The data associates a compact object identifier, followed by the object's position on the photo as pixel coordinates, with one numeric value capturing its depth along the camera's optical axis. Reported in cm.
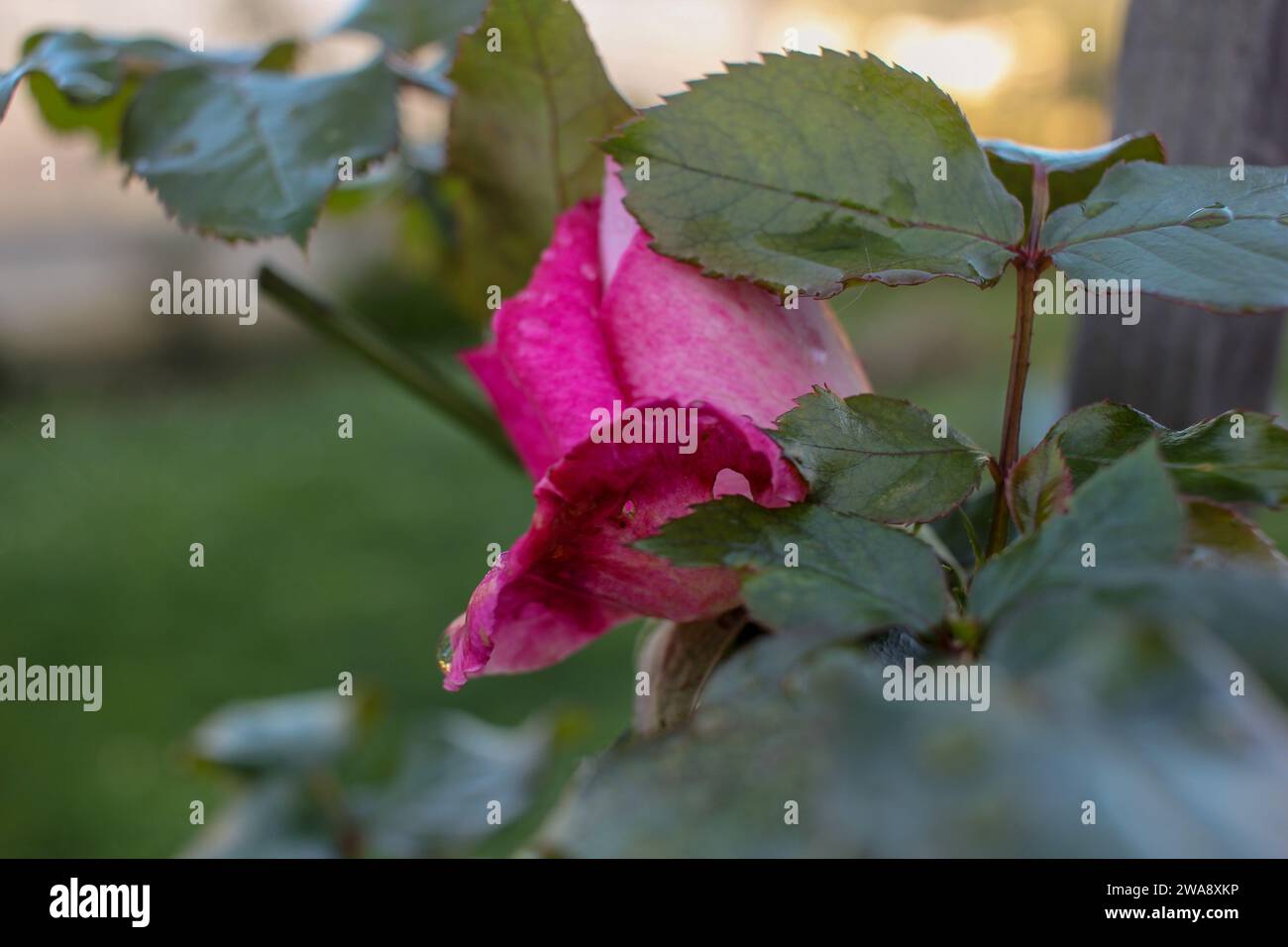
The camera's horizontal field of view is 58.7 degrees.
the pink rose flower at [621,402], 26
